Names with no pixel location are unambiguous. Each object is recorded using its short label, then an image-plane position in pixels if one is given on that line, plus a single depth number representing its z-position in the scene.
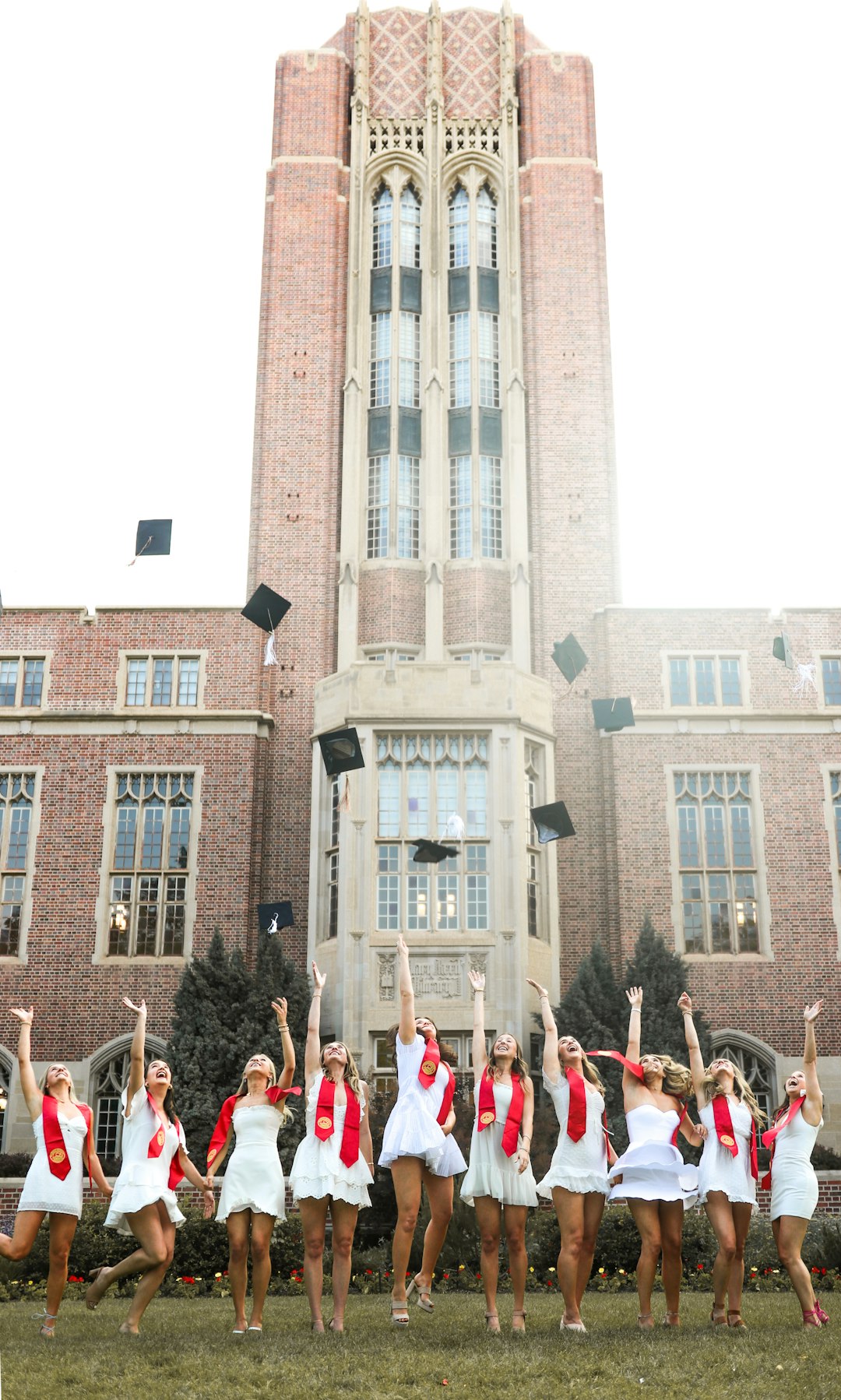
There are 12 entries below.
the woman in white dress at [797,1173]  9.40
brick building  23.47
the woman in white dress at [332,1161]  9.20
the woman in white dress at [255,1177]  9.23
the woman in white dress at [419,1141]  9.49
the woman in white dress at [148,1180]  9.08
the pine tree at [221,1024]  21.09
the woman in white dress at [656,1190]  9.13
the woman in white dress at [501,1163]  9.30
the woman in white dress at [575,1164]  9.12
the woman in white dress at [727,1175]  9.34
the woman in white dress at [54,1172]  9.23
